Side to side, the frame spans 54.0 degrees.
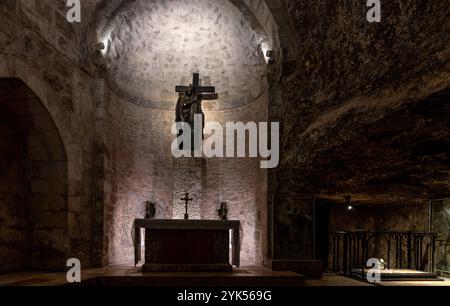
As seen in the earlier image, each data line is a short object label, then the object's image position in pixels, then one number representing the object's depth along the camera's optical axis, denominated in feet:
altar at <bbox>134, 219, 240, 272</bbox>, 23.22
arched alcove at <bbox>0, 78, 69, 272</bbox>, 22.88
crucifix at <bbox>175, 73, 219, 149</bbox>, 31.37
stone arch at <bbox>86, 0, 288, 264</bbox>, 27.91
